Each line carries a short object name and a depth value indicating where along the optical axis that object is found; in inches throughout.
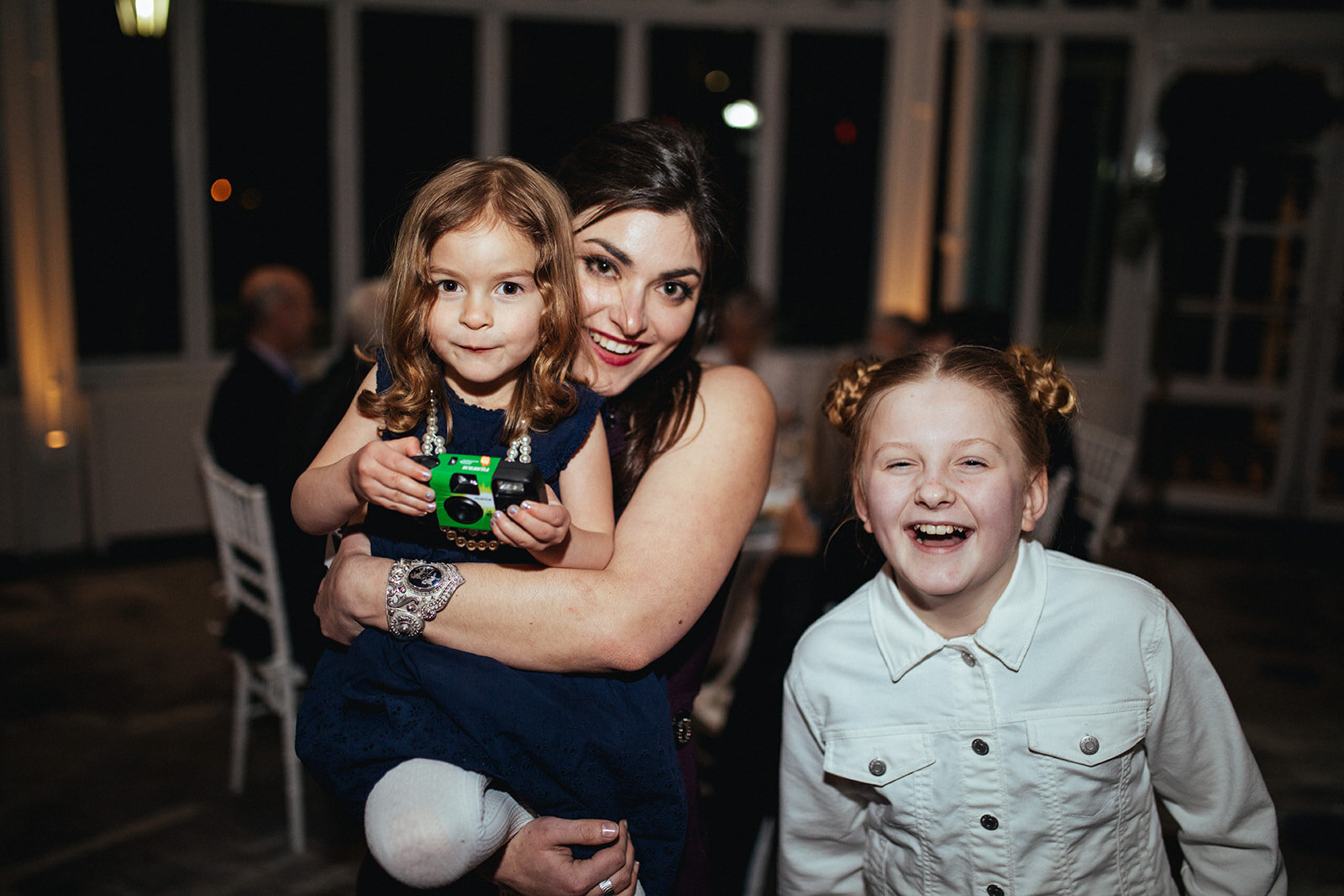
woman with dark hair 45.1
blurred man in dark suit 91.4
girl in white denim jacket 48.1
